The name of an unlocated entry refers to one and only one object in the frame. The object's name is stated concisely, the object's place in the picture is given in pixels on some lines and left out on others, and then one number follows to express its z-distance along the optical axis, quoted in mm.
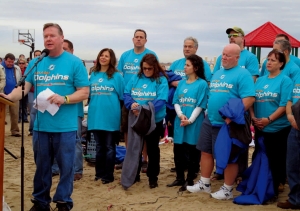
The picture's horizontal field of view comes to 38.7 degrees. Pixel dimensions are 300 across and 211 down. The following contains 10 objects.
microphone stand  4031
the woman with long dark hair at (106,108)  6156
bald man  5230
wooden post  4016
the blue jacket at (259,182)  5262
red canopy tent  17375
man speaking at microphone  4543
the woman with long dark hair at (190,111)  5789
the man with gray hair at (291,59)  6103
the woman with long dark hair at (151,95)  5957
